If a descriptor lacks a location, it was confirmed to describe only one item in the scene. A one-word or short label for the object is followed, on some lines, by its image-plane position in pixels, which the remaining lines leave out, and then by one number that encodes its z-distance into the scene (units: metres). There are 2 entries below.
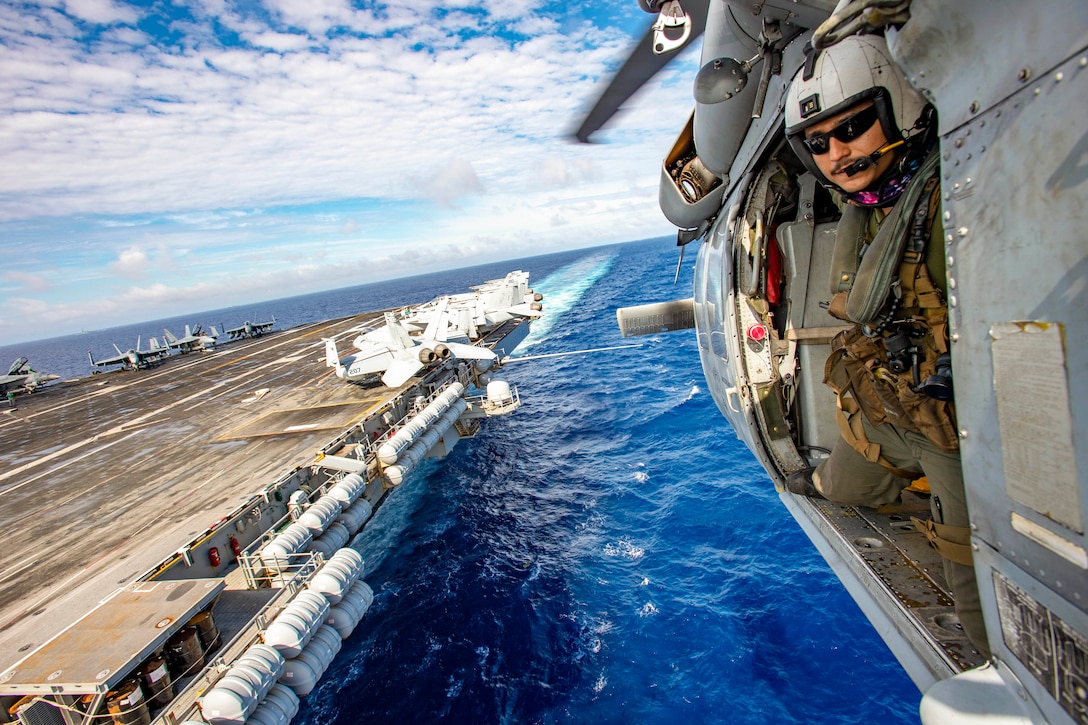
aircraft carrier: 8.05
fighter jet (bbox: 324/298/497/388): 24.55
